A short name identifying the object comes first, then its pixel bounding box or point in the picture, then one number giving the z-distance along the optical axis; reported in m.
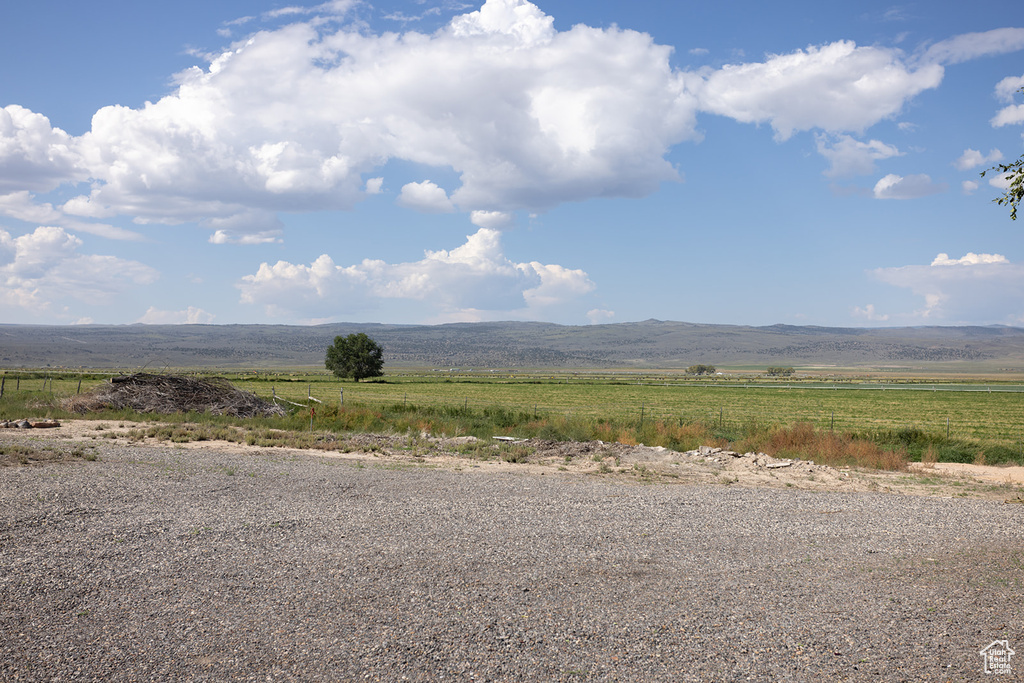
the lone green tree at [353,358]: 107.44
